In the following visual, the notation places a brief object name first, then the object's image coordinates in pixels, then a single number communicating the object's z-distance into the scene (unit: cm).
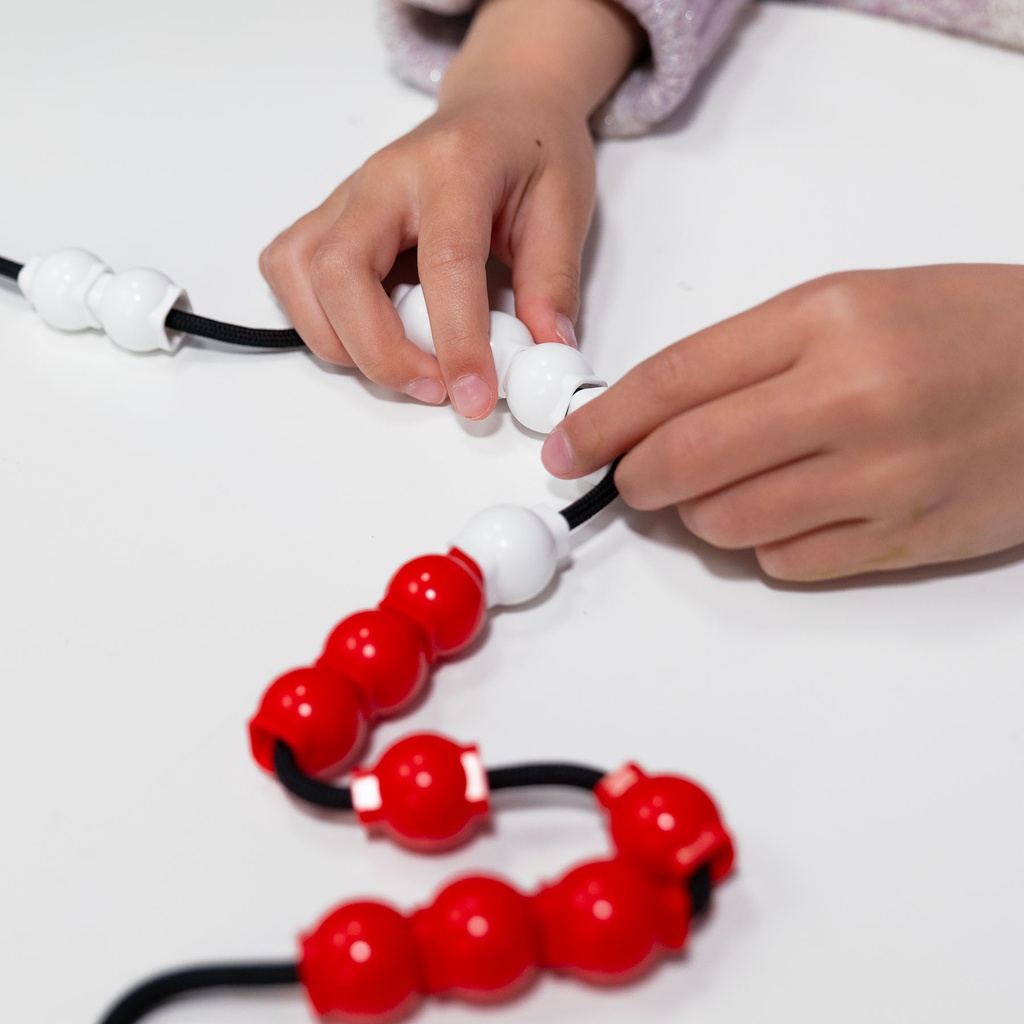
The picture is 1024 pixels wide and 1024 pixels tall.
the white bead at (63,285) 60
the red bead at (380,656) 42
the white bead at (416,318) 57
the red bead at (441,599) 44
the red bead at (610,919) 35
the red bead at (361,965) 34
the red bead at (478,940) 35
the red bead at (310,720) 40
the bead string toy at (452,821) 35
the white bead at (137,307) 58
